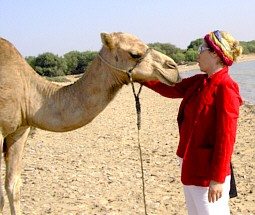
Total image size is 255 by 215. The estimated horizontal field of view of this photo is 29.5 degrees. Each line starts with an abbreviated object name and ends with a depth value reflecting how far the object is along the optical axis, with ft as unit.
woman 10.73
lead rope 14.25
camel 13.75
